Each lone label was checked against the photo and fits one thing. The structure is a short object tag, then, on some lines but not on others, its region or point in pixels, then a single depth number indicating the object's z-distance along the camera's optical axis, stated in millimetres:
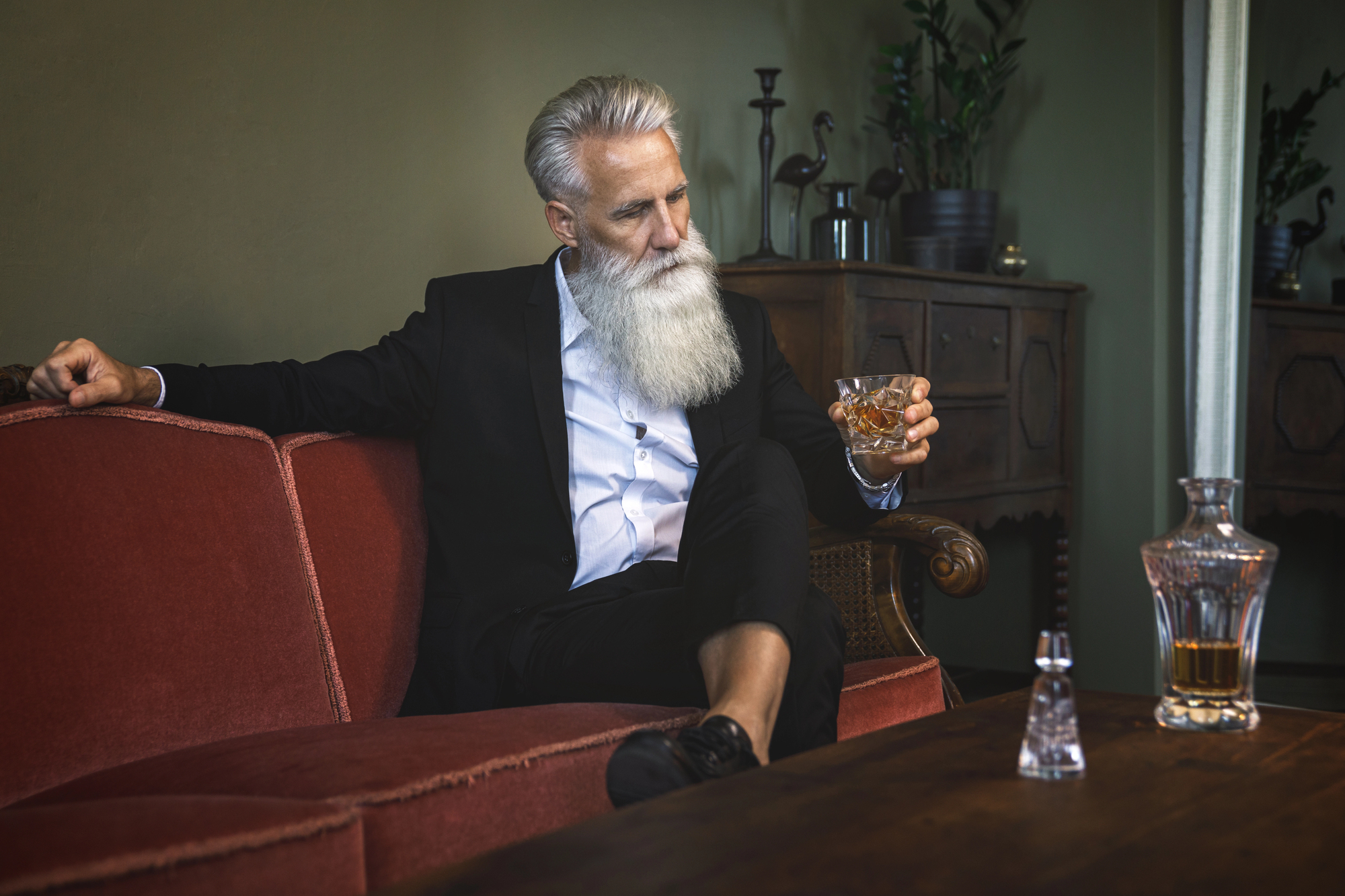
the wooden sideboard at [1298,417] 3748
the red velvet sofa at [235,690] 1156
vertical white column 3498
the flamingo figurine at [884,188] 3562
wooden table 856
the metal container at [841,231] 3408
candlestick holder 3350
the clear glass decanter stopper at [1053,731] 1124
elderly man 1631
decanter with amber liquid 1309
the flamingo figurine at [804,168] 3420
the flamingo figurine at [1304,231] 4137
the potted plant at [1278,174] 3971
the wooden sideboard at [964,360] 3084
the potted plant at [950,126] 3635
